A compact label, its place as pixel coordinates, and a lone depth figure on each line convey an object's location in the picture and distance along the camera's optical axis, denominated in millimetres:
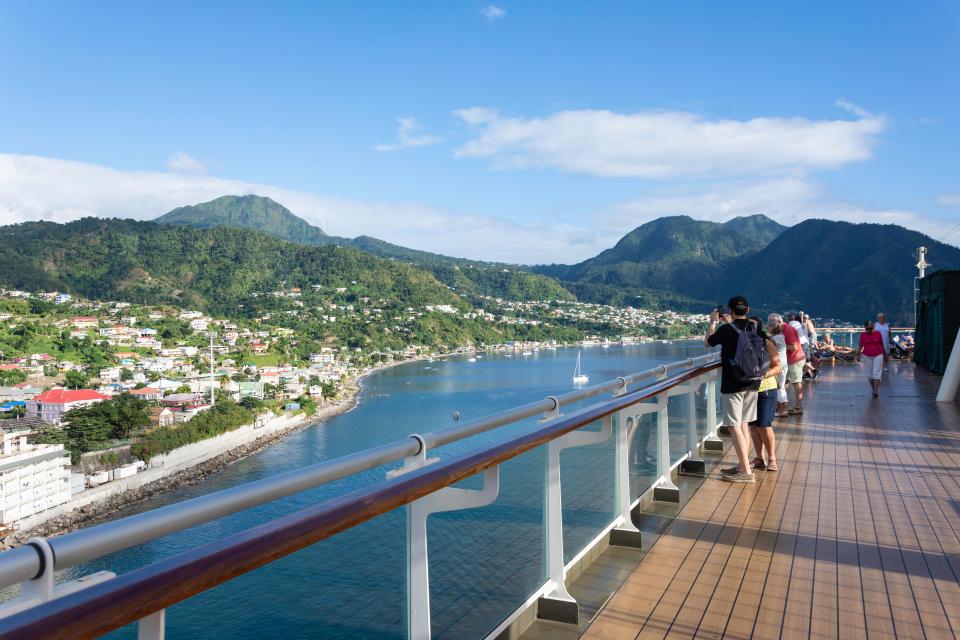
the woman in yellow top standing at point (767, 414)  5031
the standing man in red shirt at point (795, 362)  7703
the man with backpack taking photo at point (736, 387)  4699
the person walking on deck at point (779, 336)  6535
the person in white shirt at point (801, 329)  9164
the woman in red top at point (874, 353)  9797
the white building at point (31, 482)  25547
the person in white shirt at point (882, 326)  11477
